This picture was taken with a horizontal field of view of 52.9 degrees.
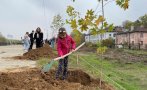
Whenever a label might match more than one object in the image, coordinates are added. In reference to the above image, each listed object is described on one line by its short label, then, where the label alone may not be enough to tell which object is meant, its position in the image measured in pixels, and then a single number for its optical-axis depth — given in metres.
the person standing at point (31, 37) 13.49
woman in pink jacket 4.77
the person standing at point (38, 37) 11.66
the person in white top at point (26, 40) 15.62
